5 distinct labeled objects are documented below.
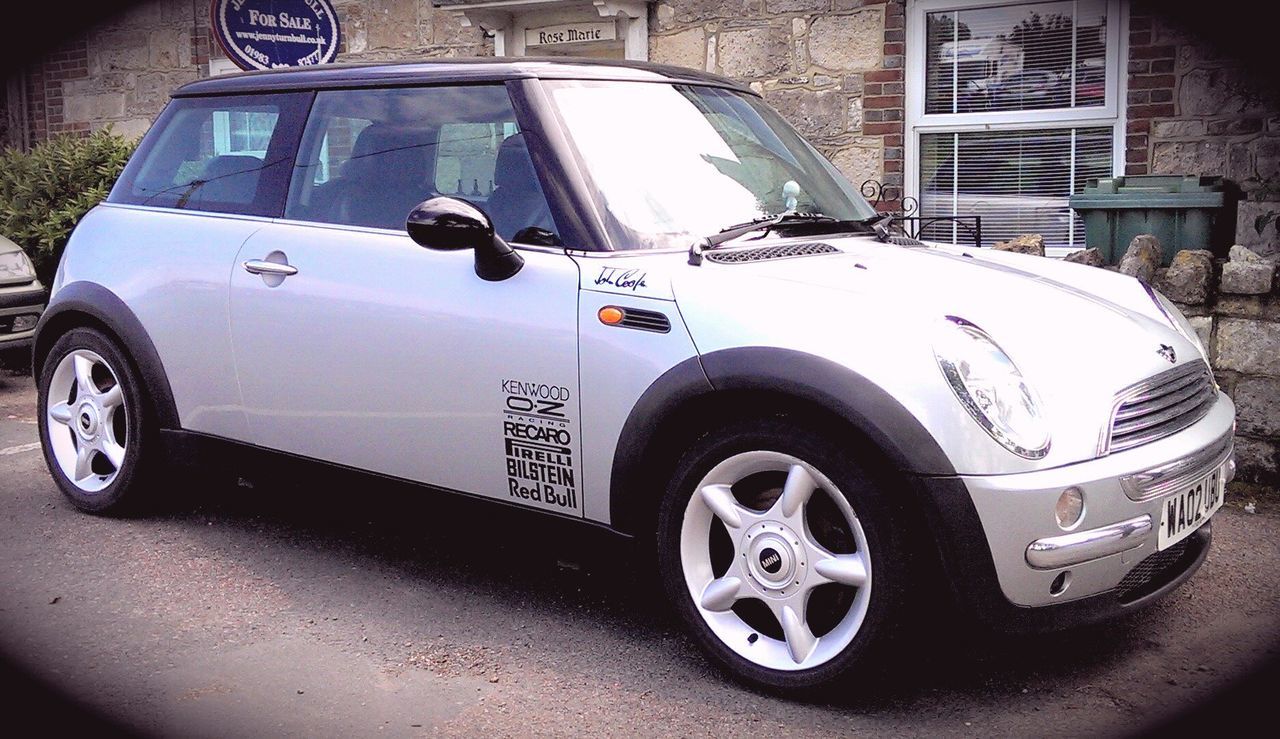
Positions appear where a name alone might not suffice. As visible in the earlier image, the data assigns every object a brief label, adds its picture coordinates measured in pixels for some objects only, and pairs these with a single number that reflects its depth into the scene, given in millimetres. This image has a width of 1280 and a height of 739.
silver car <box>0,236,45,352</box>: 7906
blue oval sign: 6285
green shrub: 9094
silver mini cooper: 2812
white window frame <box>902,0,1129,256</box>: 7660
